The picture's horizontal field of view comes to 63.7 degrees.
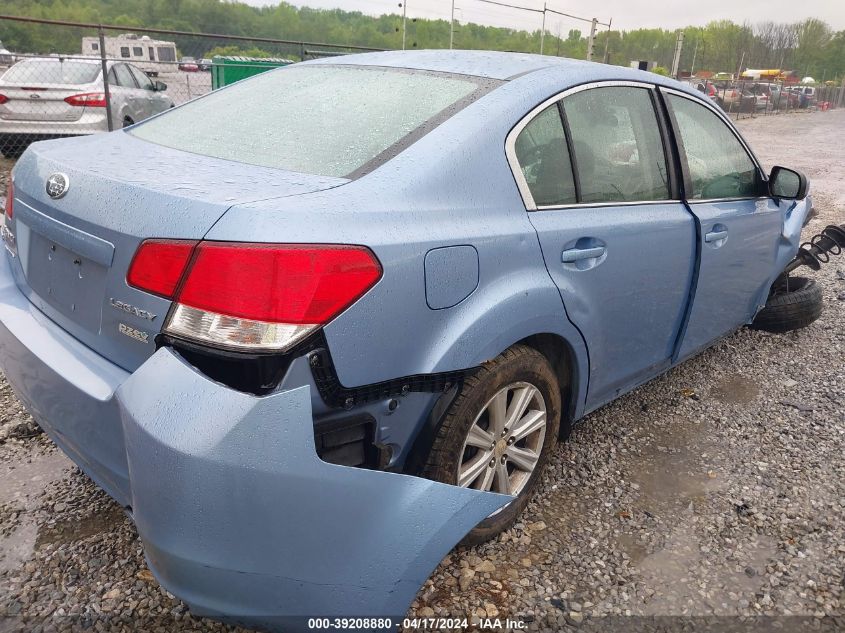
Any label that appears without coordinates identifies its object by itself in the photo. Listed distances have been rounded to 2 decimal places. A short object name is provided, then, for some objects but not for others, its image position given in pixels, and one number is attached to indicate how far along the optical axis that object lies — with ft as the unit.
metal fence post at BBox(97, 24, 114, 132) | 30.40
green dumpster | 42.80
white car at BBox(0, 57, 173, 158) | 29.78
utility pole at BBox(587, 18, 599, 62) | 85.61
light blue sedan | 5.23
